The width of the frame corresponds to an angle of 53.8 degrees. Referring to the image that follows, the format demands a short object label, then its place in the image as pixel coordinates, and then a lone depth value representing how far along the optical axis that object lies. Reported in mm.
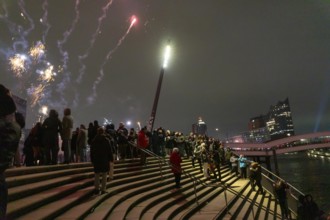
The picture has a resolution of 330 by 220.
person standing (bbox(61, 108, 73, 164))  11539
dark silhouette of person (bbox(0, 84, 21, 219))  4090
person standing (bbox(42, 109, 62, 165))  11008
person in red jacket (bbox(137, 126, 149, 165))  15945
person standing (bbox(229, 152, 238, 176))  25338
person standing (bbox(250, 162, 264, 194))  19422
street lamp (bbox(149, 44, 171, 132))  36625
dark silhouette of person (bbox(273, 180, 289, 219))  15597
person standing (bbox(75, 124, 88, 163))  14234
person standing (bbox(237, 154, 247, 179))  23577
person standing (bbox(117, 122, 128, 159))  16312
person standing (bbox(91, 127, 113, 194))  9453
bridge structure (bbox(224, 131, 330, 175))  65231
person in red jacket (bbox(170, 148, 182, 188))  14000
